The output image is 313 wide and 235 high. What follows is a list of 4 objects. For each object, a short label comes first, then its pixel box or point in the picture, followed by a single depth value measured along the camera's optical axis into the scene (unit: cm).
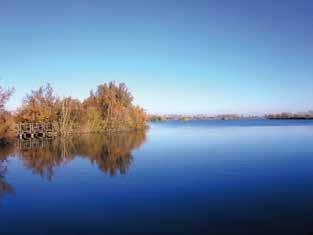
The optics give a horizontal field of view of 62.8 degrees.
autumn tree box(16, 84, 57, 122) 4034
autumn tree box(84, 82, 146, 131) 5606
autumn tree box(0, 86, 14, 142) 2948
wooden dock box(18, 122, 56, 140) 3674
